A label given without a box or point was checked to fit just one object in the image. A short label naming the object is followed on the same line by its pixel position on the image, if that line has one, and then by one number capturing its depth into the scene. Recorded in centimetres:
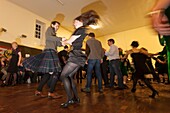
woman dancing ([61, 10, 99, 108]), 119
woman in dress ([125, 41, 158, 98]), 184
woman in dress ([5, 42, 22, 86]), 280
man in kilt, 148
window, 474
